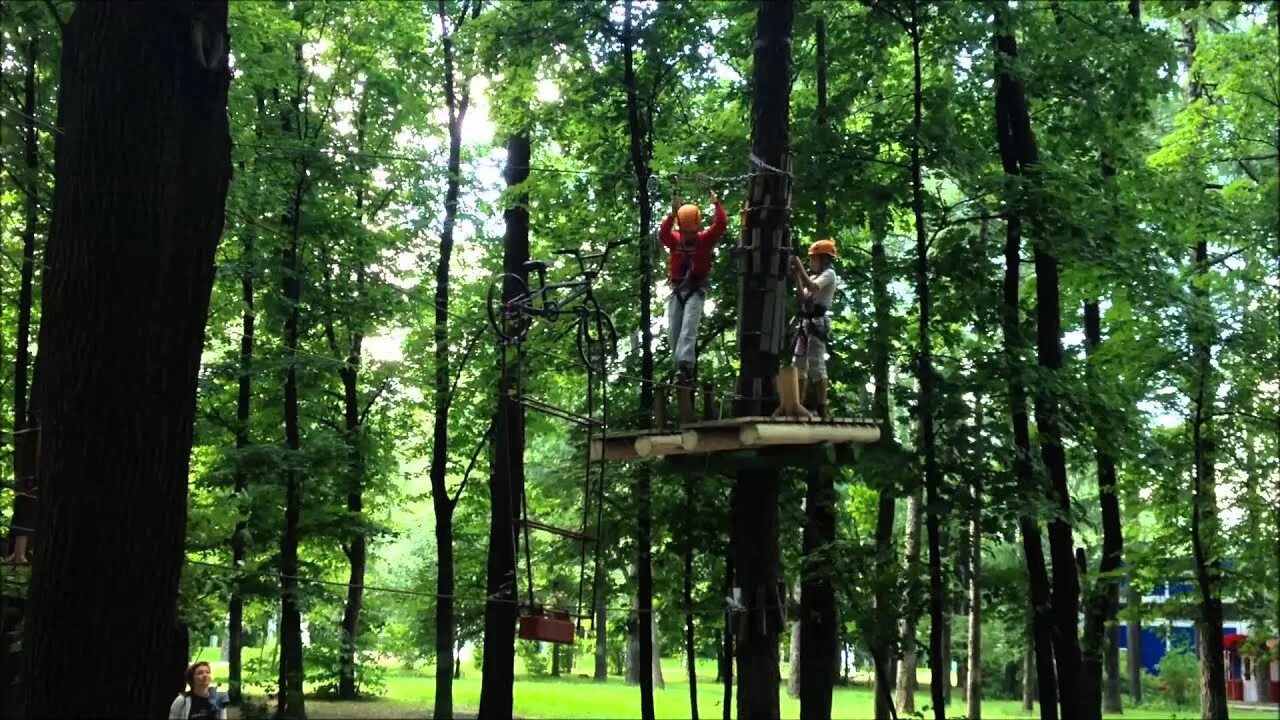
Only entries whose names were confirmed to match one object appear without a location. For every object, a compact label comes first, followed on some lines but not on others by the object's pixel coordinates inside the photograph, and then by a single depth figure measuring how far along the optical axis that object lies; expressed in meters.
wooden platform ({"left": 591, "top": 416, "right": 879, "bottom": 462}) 6.55
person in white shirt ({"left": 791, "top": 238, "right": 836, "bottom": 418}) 7.80
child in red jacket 7.54
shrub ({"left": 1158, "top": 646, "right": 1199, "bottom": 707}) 28.91
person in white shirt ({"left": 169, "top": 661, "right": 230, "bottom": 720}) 8.77
